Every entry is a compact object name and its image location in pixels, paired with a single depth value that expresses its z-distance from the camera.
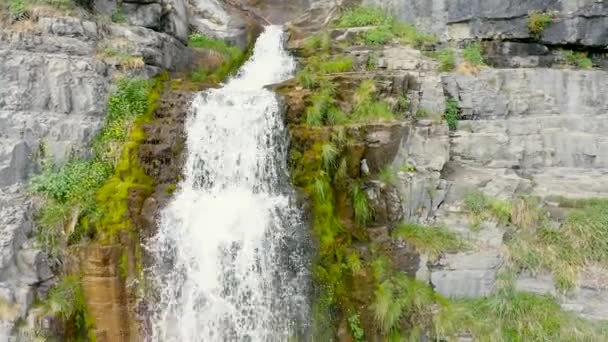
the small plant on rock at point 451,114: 10.27
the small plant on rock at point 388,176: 8.88
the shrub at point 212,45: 13.87
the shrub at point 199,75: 12.63
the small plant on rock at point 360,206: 8.48
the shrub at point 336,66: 11.05
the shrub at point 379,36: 12.12
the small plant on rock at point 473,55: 11.53
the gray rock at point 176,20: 12.95
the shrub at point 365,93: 9.66
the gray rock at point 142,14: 12.20
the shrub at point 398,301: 7.80
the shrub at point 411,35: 12.18
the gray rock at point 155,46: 11.33
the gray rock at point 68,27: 10.20
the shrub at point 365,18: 13.05
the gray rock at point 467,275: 8.49
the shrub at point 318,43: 12.64
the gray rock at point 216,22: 14.76
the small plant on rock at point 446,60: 11.20
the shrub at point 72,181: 8.70
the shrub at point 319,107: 9.40
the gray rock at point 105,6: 11.86
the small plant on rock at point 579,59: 11.30
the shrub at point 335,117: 9.40
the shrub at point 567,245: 8.34
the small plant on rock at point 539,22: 11.48
